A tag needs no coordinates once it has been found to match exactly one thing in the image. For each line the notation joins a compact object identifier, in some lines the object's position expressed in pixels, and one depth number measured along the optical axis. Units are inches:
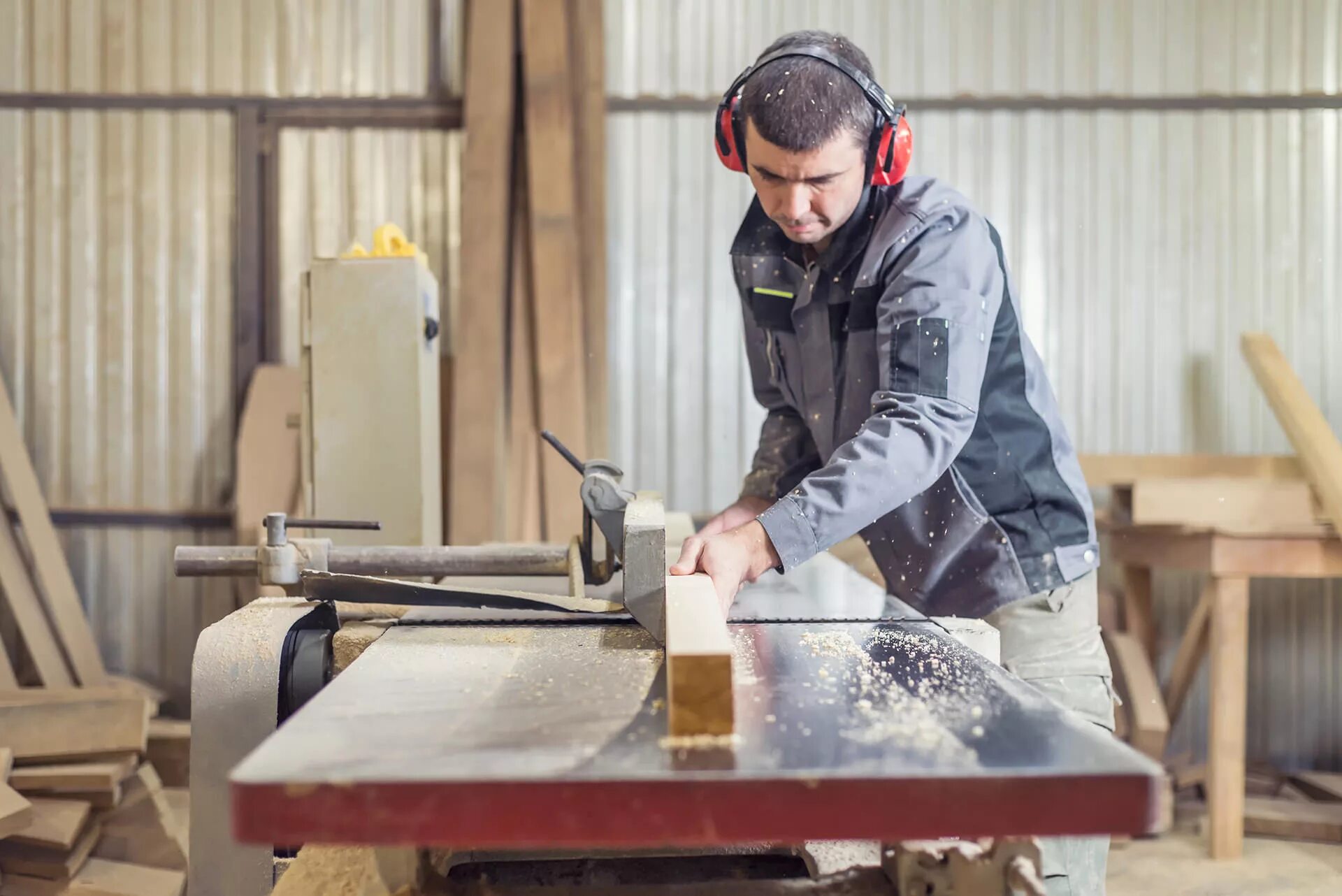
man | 52.2
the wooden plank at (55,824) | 105.1
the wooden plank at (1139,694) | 117.4
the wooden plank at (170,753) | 131.8
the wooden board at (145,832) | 113.3
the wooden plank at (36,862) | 105.7
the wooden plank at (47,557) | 136.2
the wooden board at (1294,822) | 120.5
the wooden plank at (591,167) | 137.3
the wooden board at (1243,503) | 110.6
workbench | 110.7
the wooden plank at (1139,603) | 135.8
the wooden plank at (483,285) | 129.1
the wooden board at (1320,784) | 129.9
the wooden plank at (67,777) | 111.0
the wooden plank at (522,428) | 134.9
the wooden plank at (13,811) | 99.3
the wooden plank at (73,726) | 112.3
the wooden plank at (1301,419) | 111.6
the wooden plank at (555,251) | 132.0
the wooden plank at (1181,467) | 130.3
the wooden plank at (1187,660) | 125.0
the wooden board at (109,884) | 104.2
